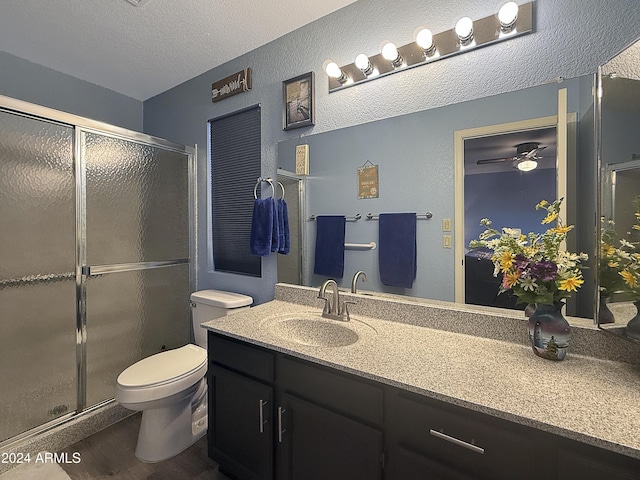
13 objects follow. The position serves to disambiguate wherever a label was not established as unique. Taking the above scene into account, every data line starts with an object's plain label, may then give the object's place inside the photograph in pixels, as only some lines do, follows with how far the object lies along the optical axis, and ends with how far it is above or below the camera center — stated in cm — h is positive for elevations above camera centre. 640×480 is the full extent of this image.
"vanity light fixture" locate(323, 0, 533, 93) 117 +85
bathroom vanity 72 -50
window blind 209 +39
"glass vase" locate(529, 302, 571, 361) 99 -33
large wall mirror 110 +27
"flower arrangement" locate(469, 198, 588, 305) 99 -10
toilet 149 -83
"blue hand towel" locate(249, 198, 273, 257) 182 +6
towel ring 194 +33
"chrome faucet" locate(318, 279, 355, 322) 149 -35
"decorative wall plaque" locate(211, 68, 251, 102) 201 +107
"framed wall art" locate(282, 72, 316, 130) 174 +81
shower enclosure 159 -12
